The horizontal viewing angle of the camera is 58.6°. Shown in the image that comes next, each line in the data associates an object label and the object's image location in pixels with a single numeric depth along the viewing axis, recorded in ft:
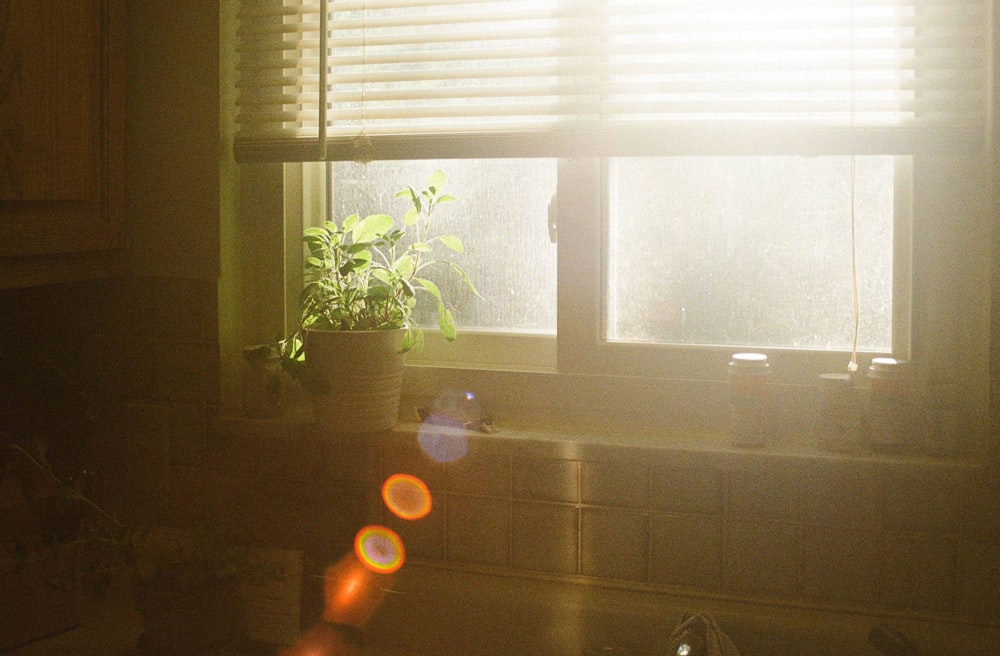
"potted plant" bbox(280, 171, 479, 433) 4.81
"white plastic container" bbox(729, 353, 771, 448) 4.45
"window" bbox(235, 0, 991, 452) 4.39
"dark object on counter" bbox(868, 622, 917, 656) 3.92
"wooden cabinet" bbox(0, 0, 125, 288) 4.46
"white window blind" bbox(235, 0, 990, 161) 4.34
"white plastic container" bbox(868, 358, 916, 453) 4.26
